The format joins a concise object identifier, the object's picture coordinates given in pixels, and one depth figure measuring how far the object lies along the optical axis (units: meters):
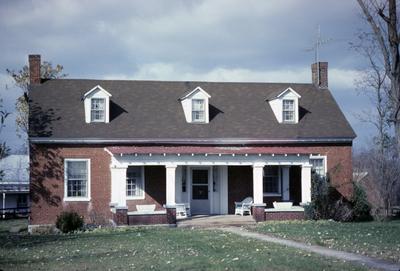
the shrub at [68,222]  25.31
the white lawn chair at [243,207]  30.15
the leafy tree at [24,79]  51.41
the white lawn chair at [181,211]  29.36
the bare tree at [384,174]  30.50
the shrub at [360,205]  29.75
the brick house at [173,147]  28.45
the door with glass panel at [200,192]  31.02
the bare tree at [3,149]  22.56
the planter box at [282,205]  28.61
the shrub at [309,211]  28.23
